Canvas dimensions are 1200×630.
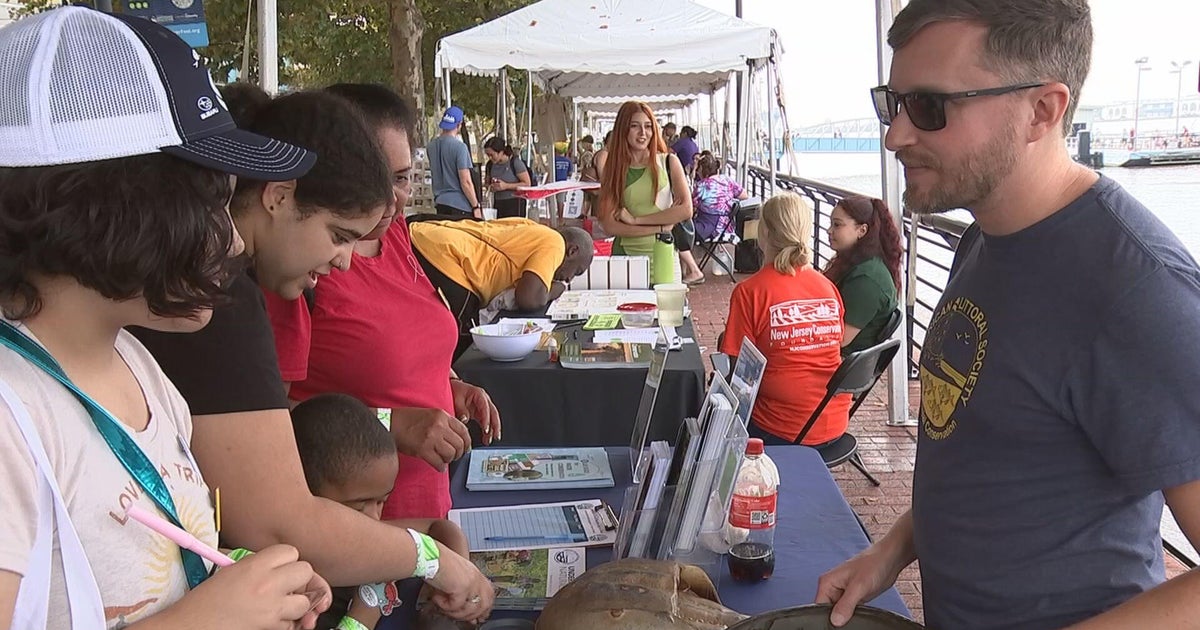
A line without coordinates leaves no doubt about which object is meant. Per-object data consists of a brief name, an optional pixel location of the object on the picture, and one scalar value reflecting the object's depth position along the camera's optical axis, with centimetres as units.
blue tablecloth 161
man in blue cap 989
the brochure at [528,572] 156
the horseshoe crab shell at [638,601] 118
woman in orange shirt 342
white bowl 337
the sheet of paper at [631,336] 359
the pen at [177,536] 89
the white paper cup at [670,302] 371
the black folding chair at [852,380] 326
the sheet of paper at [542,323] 375
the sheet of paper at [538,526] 178
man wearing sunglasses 104
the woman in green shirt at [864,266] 391
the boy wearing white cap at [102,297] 81
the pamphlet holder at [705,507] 150
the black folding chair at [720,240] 970
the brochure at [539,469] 214
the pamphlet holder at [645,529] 155
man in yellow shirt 388
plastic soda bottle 164
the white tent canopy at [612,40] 667
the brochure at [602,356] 336
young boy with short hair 150
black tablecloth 331
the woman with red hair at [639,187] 591
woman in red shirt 189
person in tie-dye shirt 974
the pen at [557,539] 178
